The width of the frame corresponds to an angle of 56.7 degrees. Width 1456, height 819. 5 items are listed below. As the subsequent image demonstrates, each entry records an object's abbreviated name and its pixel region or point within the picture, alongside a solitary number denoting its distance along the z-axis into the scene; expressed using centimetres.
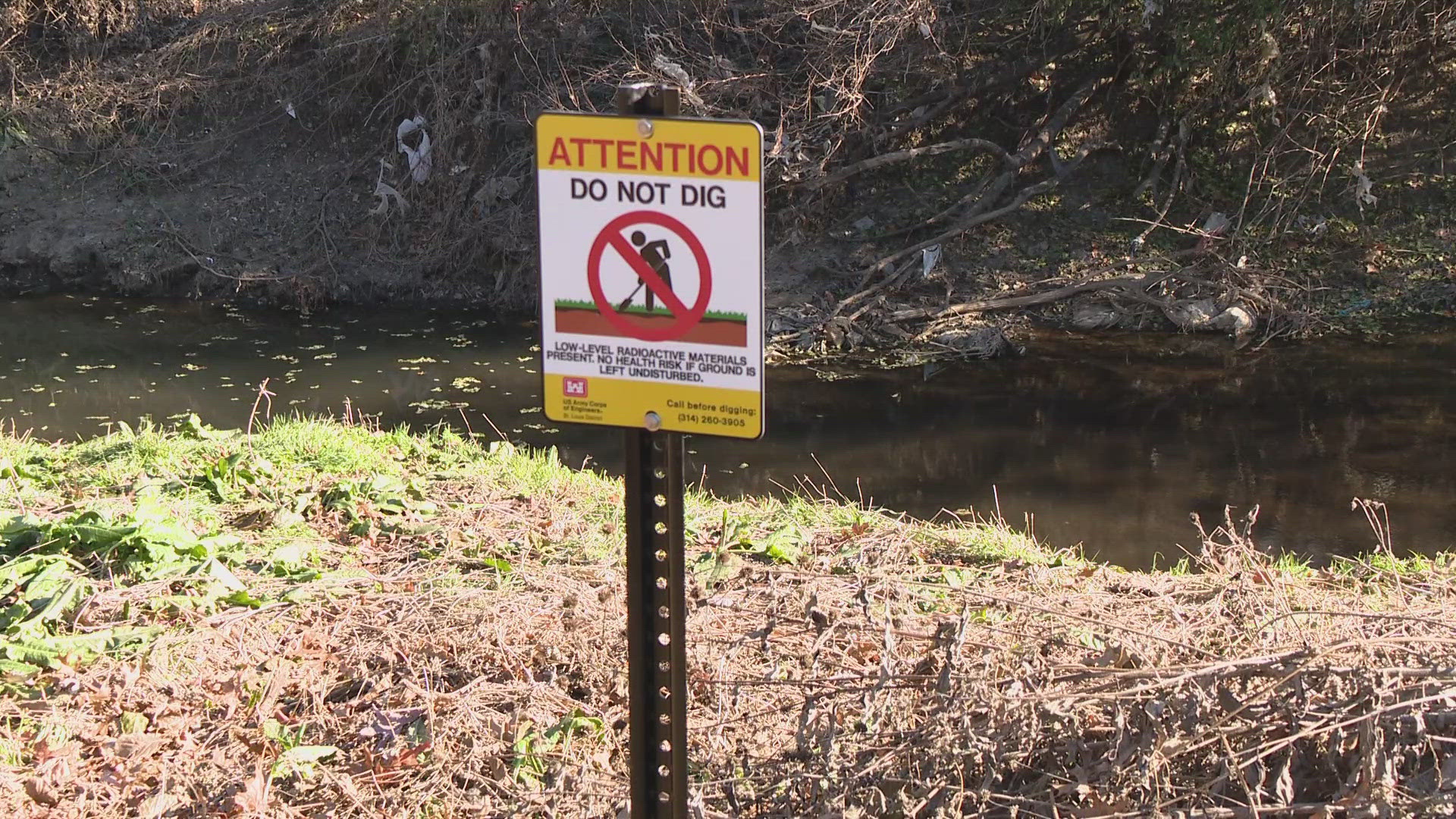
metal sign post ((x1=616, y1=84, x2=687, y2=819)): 225
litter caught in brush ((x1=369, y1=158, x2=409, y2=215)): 1388
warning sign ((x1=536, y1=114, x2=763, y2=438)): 210
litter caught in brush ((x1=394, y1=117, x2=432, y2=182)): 1407
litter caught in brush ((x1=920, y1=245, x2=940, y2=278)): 1168
